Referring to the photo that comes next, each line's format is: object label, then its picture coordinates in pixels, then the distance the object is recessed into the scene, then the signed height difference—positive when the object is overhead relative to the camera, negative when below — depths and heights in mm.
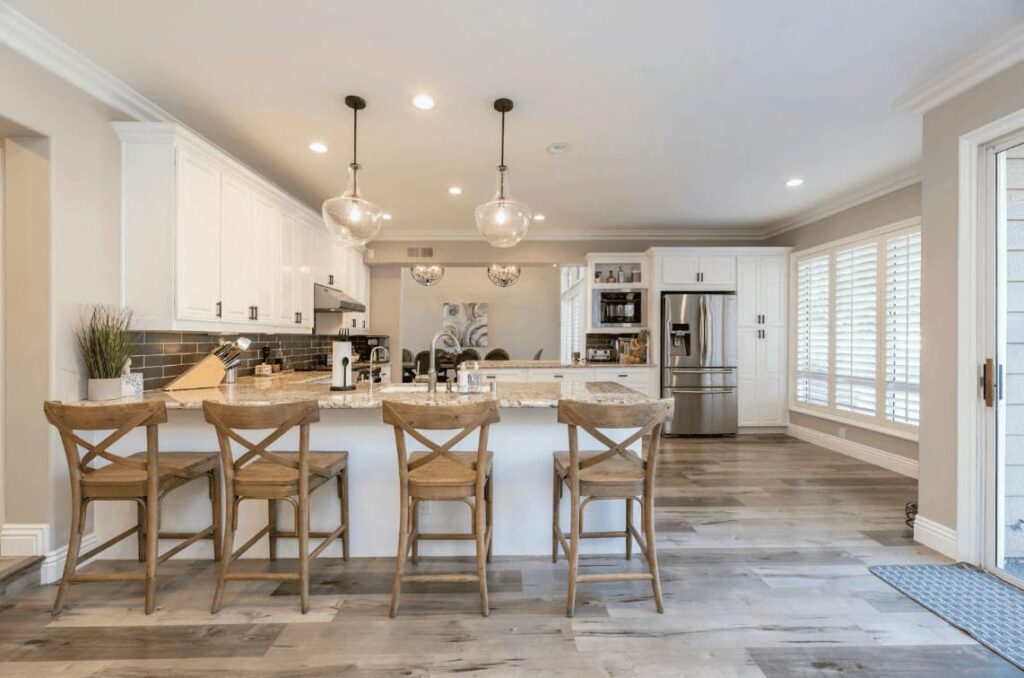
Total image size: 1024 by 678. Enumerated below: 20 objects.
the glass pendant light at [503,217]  2709 +681
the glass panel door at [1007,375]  2451 -189
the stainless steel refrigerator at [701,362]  5762 -301
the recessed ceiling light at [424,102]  2768 +1370
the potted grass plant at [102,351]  2488 -88
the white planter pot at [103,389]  2486 -288
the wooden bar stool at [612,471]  2014 -616
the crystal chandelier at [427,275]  9188 +1183
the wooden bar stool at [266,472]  2020 -610
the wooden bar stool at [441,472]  1993 -612
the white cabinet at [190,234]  2734 +624
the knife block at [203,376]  2979 -270
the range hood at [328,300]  4641 +345
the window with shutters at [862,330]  4137 +85
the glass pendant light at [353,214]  2693 +687
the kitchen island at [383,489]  2629 -854
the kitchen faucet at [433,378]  2835 -251
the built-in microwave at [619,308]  6238 +375
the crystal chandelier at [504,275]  9211 +1182
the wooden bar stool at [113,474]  1991 -620
